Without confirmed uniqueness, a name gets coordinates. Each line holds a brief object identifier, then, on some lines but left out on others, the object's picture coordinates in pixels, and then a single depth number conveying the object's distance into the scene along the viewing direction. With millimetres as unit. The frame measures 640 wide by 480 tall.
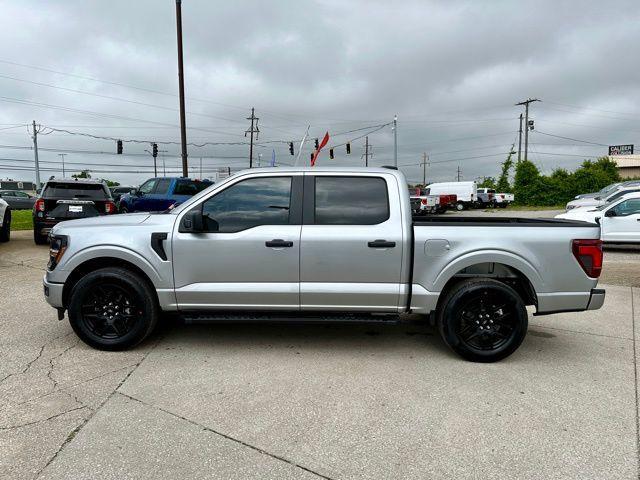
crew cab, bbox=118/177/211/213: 12805
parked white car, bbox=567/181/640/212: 16333
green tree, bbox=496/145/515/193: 49012
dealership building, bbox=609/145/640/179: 70250
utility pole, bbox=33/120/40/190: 49375
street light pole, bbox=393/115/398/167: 32856
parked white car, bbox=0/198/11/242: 11086
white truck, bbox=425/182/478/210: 35688
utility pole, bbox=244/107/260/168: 47356
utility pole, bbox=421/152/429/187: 91875
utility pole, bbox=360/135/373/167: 80512
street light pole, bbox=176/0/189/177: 16844
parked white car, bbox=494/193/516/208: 38750
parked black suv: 10406
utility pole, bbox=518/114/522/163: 50519
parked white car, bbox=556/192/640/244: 11461
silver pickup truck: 4051
